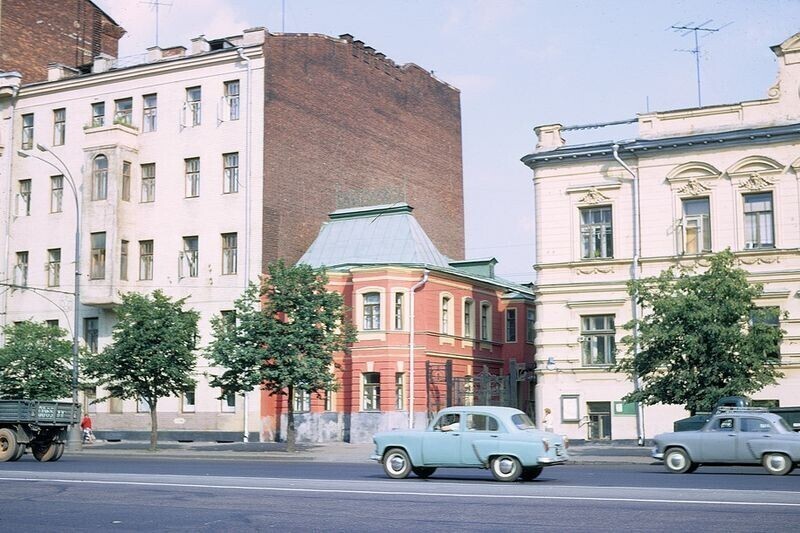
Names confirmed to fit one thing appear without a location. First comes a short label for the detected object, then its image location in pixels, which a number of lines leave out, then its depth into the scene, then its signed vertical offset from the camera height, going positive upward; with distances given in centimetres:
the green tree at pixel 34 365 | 4522 +159
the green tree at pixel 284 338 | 3897 +227
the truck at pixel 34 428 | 3067 -71
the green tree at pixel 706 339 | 3244 +180
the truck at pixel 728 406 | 3005 -51
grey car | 2459 -103
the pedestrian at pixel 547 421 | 3699 -72
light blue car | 2175 -91
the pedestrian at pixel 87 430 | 4818 -120
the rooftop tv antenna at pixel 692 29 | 4266 +1441
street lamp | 4134 +203
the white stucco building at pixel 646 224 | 3778 +630
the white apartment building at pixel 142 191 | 4912 +998
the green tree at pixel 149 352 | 4162 +191
